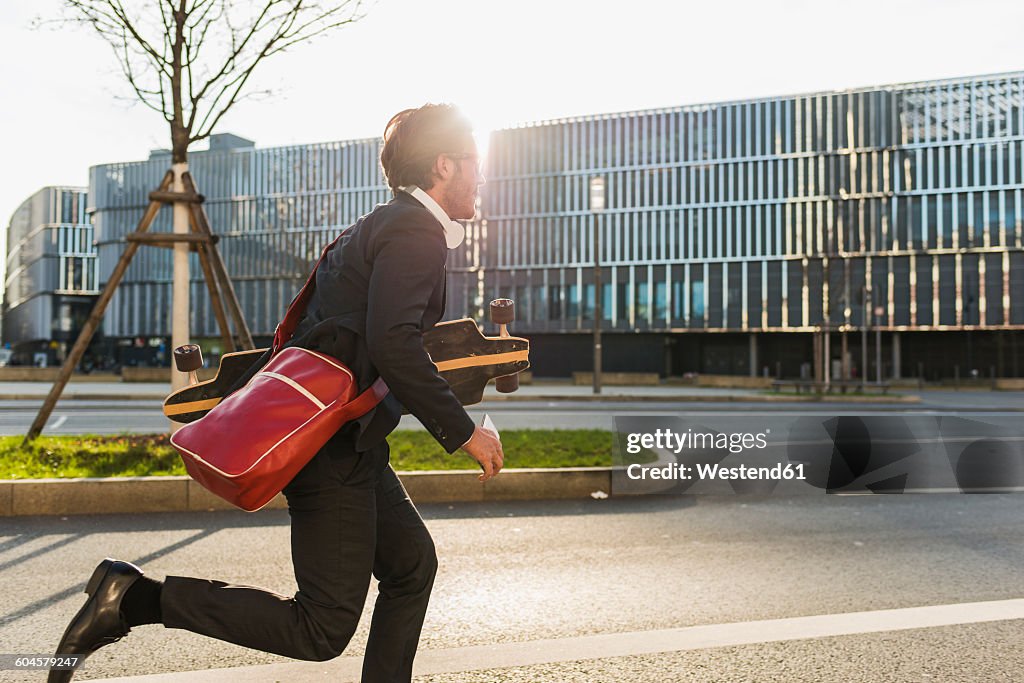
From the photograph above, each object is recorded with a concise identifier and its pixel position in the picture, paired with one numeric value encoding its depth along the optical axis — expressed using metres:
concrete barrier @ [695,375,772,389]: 39.09
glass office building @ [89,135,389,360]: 63.00
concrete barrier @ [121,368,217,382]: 37.06
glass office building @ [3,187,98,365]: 77.56
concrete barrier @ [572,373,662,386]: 40.38
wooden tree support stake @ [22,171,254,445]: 8.75
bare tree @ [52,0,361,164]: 9.35
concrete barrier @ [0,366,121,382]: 38.38
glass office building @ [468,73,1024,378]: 50.47
